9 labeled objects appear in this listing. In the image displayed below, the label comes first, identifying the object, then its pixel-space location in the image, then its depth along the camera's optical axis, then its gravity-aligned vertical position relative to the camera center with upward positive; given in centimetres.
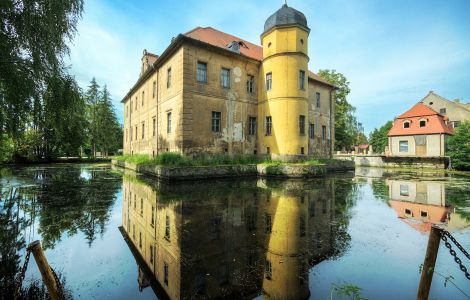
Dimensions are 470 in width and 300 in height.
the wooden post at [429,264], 269 -124
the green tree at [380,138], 5919 +432
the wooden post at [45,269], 248 -121
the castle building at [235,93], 1753 +503
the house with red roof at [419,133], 2991 +276
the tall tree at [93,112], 4519 +836
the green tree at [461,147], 2423 +75
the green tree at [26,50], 655 +305
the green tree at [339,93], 3609 +936
